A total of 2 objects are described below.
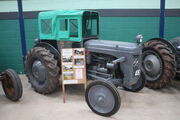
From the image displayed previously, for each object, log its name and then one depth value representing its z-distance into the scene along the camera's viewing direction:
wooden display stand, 3.50
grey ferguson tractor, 2.99
